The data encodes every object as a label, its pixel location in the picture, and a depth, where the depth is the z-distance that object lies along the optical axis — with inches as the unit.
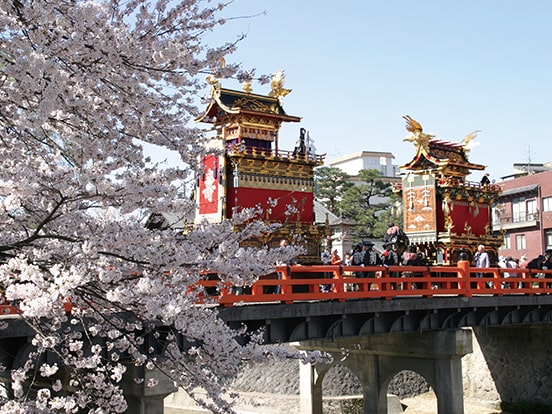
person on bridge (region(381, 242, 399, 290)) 700.0
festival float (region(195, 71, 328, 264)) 1003.3
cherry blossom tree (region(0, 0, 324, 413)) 204.7
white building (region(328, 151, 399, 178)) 3230.8
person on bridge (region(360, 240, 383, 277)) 660.1
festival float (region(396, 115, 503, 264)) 1147.9
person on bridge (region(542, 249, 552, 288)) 875.4
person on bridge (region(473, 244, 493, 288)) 824.3
